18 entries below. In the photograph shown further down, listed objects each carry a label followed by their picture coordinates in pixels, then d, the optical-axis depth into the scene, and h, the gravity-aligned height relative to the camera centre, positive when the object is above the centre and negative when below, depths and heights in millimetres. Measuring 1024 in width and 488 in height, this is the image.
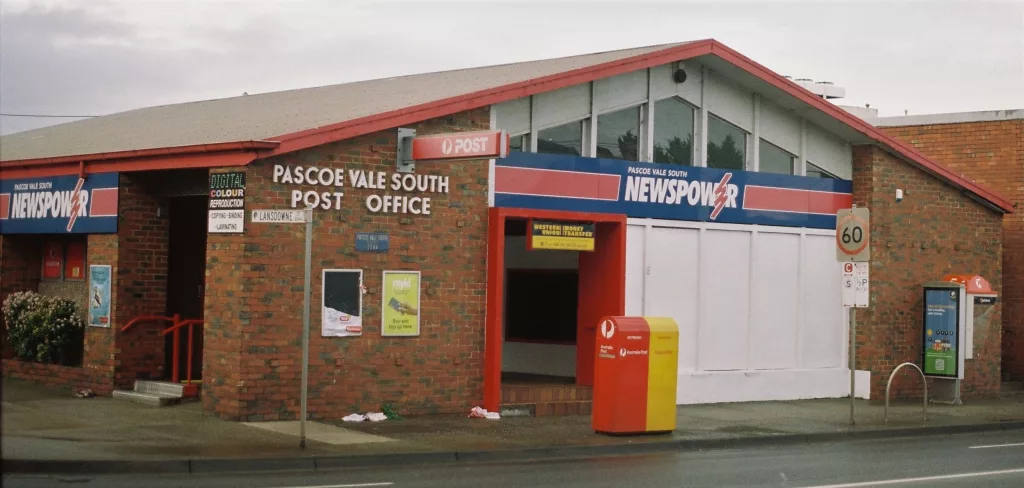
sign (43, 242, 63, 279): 20750 +357
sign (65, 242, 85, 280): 20188 +324
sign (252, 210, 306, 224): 13562 +768
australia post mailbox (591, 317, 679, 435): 16609 -1052
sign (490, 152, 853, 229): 19062 +1765
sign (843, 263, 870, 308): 18750 +263
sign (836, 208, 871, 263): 18672 +1003
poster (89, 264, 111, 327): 18562 -182
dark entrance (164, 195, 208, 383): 19719 +336
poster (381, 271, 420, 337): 17578 -197
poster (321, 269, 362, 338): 17016 -201
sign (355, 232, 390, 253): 17266 +651
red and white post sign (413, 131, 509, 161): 16078 +1911
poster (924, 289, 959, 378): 23844 -506
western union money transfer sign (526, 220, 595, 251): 18844 +890
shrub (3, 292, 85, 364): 19438 -734
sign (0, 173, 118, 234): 18594 +1179
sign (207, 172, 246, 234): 16219 +1069
